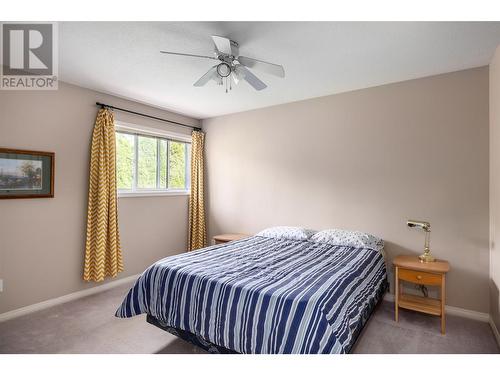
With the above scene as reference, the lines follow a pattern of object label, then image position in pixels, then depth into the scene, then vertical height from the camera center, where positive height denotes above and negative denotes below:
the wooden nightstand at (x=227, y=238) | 4.03 -0.75
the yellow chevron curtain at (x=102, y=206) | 3.36 -0.25
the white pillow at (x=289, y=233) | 3.42 -0.59
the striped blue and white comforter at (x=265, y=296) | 1.66 -0.77
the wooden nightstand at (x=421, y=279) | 2.48 -0.84
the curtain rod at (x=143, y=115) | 3.49 +1.03
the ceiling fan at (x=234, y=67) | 2.15 +0.99
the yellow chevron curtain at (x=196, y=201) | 4.66 -0.25
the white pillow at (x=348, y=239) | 3.05 -0.58
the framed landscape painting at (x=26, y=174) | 2.70 +0.12
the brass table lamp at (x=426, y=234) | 2.76 -0.48
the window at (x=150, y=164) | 3.88 +0.35
